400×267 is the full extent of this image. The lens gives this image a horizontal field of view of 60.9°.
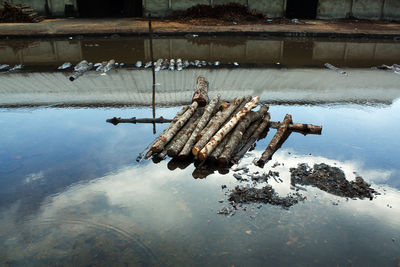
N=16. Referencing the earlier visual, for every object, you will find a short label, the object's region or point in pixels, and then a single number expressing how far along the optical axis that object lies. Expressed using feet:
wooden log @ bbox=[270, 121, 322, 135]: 28.66
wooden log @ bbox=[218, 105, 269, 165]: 22.94
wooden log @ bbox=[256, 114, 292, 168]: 23.71
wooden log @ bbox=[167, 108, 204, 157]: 23.57
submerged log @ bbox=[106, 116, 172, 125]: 29.84
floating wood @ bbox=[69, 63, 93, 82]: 40.47
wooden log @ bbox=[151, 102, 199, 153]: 24.14
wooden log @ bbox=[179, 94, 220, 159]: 23.35
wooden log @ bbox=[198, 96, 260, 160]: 22.75
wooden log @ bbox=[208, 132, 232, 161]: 22.88
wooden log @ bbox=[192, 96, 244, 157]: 23.30
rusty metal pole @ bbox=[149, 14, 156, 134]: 29.48
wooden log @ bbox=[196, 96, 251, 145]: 25.09
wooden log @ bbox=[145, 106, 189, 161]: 24.38
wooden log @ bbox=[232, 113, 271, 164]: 24.20
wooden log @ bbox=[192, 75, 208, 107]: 31.73
